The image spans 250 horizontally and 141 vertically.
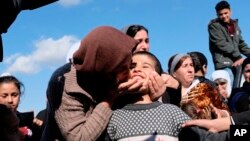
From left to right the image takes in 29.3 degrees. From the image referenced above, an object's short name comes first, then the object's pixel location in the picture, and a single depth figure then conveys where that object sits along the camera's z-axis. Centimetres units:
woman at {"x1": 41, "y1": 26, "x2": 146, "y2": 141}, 229
